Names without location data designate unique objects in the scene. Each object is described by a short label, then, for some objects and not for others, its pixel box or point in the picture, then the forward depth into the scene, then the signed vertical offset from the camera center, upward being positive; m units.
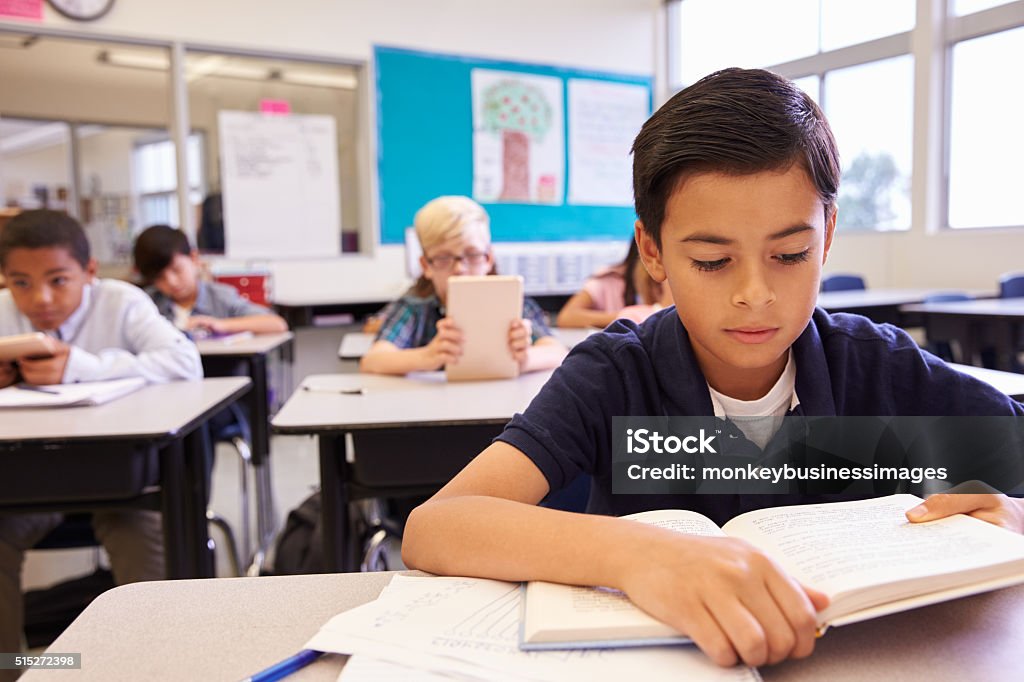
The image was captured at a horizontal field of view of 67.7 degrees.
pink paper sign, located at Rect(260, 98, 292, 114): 4.69 +0.98
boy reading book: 0.53 -0.15
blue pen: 0.53 -0.28
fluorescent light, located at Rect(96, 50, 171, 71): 4.42 +1.22
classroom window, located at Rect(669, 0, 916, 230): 4.63 +1.13
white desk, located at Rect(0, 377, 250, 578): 1.40 -0.38
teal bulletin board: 4.97 +0.86
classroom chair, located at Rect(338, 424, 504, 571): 1.49 -0.39
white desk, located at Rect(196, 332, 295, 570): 2.67 -0.45
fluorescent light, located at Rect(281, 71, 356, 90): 4.77 +1.18
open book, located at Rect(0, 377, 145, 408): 1.61 -0.27
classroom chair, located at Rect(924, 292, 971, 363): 3.04 -0.33
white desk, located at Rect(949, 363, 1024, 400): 1.34 -0.25
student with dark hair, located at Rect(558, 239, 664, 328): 2.79 -0.15
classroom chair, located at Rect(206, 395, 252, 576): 2.51 -0.59
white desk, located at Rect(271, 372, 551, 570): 1.41 -0.35
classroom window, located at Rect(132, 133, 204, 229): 4.57 +0.55
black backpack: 1.95 -0.72
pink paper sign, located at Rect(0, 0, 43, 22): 4.05 +1.39
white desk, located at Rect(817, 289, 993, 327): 3.40 -0.23
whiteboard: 4.62 +0.50
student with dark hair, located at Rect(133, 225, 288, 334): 3.10 -0.10
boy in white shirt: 1.77 -0.18
